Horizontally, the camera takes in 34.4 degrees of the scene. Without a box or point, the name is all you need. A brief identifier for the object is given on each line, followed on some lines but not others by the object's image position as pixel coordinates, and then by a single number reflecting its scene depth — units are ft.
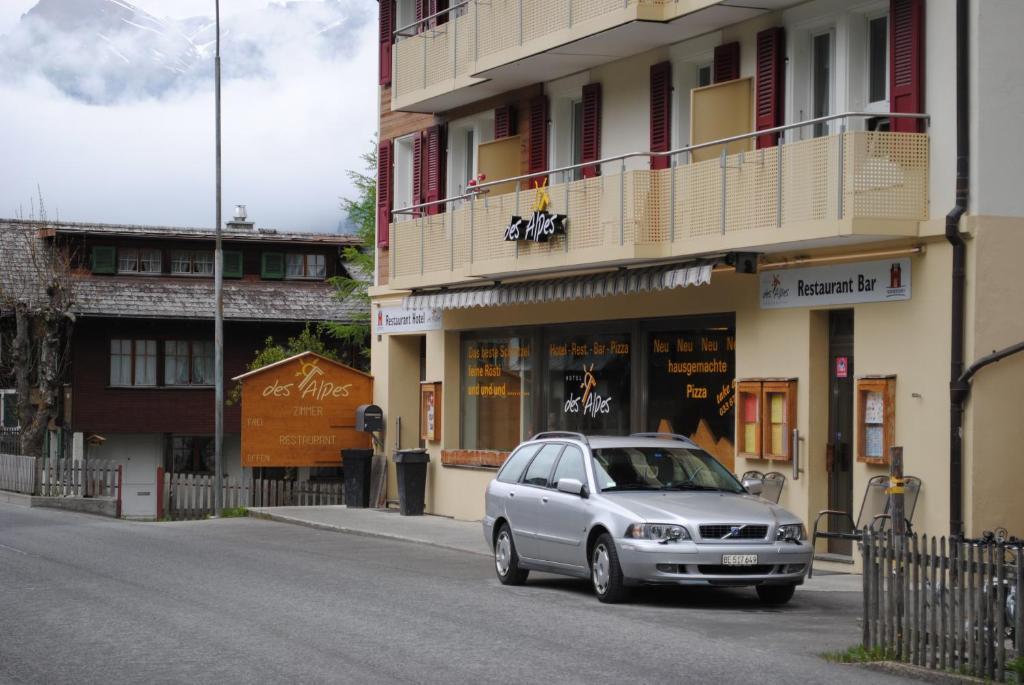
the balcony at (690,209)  62.13
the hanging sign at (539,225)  81.35
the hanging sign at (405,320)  102.78
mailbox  106.22
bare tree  136.36
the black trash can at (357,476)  105.29
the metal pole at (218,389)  108.17
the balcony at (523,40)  74.90
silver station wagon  50.16
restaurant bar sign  63.93
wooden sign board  104.83
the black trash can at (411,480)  99.50
